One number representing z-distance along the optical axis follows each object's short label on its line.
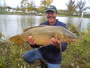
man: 1.48
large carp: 1.23
